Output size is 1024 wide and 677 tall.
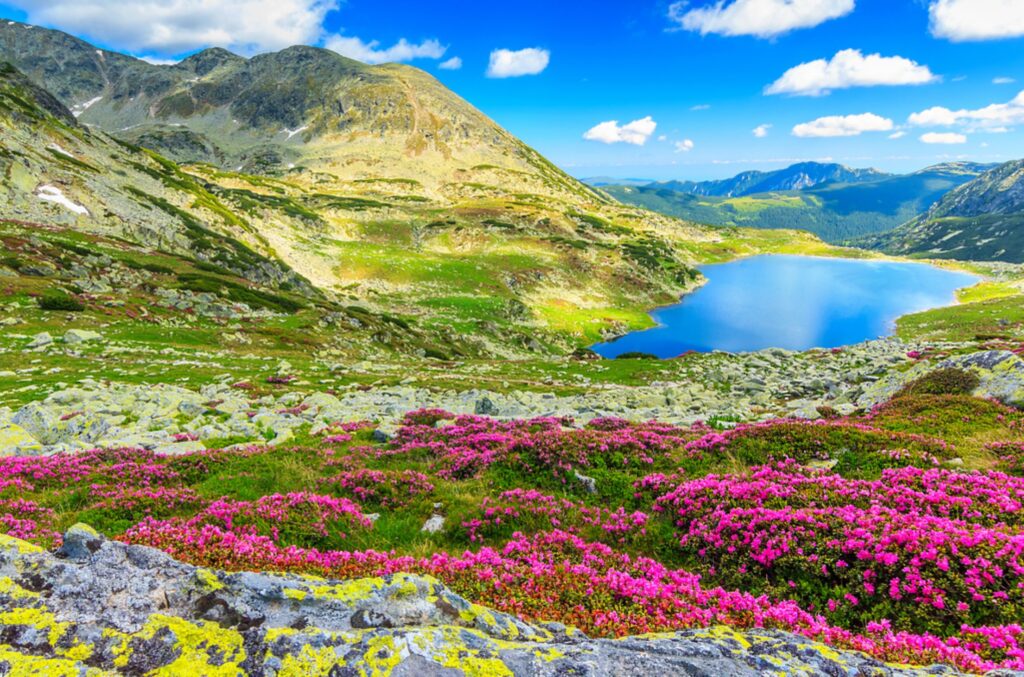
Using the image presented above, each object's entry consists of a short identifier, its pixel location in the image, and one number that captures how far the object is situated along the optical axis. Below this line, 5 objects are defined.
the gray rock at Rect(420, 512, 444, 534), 10.02
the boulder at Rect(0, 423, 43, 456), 16.06
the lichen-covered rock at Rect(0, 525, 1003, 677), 4.32
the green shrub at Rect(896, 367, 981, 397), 18.48
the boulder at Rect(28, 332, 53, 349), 33.73
